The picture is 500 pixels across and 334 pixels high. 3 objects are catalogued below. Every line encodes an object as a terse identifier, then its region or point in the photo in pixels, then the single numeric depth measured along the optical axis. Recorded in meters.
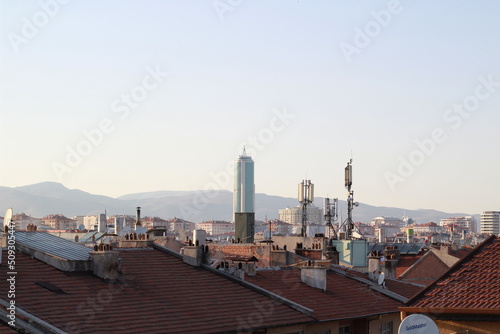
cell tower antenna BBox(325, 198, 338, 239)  69.51
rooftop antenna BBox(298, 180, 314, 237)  74.56
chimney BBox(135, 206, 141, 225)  50.33
